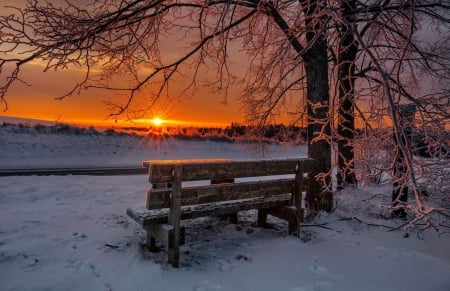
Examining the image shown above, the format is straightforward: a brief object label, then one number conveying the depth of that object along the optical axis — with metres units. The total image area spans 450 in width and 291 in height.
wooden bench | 4.90
